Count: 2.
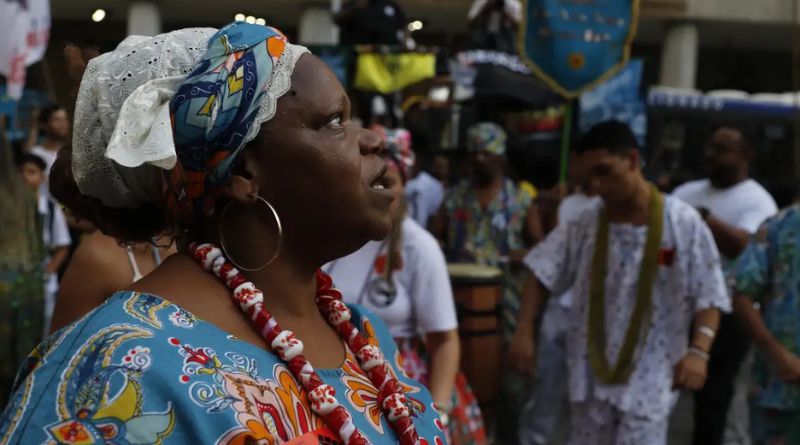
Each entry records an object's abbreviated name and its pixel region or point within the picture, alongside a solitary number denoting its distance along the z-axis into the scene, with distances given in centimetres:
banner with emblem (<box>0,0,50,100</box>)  576
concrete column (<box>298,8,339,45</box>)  881
